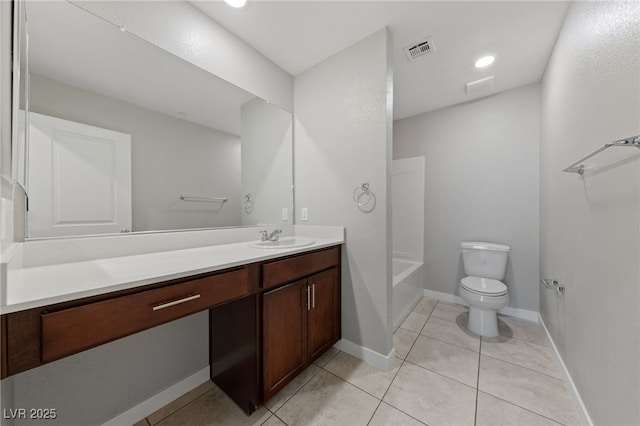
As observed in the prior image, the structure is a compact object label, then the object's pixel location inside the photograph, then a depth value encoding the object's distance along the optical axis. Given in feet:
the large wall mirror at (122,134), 3.22
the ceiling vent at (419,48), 5.47
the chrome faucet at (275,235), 5.56
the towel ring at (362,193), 5.35
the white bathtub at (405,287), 6.93
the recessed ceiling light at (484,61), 6.00
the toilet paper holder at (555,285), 4.81
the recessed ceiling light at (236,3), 4.36
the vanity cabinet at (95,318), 1.94
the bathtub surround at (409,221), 9.07
